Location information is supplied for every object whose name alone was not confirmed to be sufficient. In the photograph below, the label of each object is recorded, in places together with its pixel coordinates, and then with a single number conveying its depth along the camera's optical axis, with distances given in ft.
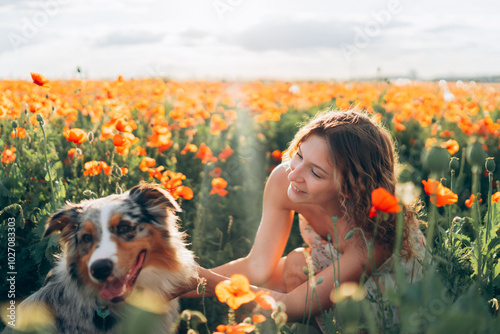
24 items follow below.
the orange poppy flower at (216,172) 13.79
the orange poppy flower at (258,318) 4.86
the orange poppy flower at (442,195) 6.27
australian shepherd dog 7.07
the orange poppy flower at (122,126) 9.76
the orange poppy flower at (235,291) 4.76
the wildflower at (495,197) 7.77
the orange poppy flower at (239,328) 4.50
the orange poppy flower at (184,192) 9.32
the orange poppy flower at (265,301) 5.16
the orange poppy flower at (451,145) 9.43
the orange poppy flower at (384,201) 5.15
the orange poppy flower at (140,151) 11.72
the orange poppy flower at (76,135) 9.25
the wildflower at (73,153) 10.44
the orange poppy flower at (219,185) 11.07
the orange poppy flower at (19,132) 11.27
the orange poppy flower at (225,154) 14.55
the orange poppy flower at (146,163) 10.30
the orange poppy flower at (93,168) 10.00
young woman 8.27
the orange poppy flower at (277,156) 14.32
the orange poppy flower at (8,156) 10.66
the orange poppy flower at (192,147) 12.75
